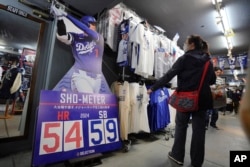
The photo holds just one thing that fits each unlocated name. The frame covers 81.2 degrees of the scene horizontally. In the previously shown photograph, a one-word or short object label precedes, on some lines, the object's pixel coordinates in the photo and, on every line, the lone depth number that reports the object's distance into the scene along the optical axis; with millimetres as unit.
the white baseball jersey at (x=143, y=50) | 2080
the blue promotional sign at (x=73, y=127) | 1293
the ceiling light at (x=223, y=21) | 3244
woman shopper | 1435
